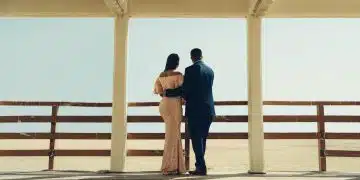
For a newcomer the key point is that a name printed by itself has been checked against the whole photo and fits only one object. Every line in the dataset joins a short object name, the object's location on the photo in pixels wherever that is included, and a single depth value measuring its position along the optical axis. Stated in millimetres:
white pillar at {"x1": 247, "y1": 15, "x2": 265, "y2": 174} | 5602
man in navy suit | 4844
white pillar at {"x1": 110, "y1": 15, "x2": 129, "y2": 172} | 5656
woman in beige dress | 4988
